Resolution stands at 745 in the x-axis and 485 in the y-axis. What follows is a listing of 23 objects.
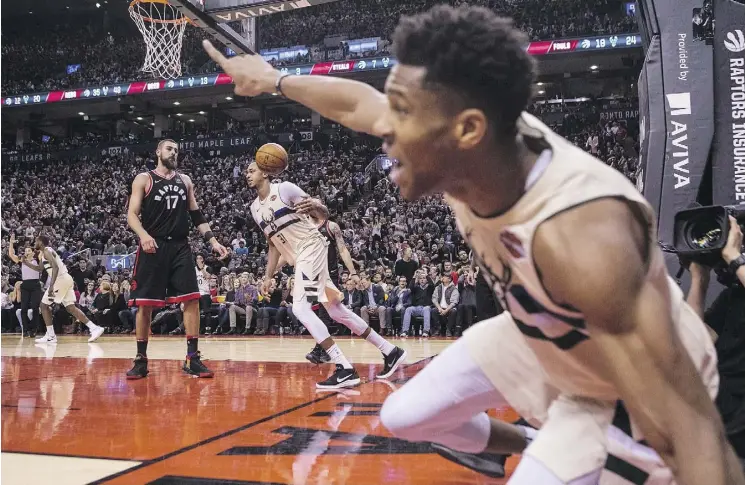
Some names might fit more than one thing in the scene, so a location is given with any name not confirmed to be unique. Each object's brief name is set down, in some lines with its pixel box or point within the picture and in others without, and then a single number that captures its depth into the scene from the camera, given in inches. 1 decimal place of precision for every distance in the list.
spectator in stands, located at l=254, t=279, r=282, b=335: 452.1
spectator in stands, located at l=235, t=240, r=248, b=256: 598.0
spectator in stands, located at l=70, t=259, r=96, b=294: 549.7
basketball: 194.9
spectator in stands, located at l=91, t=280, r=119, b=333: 495.8
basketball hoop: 424.2
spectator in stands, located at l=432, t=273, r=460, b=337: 401.1
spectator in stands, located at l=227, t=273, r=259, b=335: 453.7
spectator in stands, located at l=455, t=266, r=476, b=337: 397.1
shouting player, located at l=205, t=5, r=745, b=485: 39.9
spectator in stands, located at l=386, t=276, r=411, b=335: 416.2
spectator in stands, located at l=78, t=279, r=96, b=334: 514.0
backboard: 244.1
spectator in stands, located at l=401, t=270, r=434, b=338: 404.8
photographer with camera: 78.9
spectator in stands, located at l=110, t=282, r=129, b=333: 494.9
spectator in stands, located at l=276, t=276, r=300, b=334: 444.1
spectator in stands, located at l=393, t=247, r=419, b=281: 458.6
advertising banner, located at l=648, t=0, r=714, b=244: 175.2
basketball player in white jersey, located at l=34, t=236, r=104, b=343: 382.0
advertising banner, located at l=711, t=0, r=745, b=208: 171.3
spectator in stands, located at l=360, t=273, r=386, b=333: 416.5
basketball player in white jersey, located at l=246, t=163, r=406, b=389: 198.1
